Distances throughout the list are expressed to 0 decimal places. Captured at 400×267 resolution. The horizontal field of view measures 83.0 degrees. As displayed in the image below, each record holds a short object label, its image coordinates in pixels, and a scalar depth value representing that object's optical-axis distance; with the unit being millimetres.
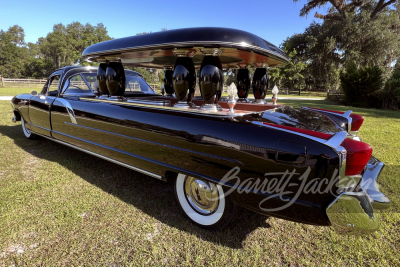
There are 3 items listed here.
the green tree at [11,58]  58744
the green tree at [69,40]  58406
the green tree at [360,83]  13039
